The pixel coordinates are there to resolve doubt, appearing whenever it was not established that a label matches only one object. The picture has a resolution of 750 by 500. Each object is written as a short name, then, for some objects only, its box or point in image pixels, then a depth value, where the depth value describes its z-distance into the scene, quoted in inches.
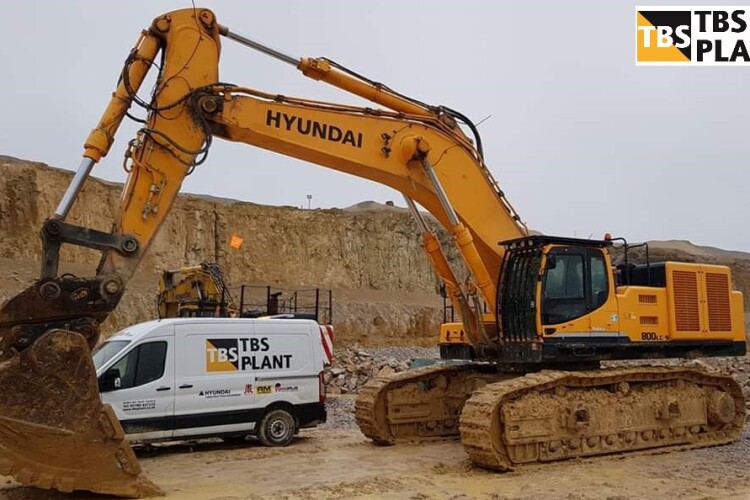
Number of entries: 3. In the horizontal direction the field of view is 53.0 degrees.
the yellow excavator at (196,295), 724.7
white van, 399.9
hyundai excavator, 275.1
